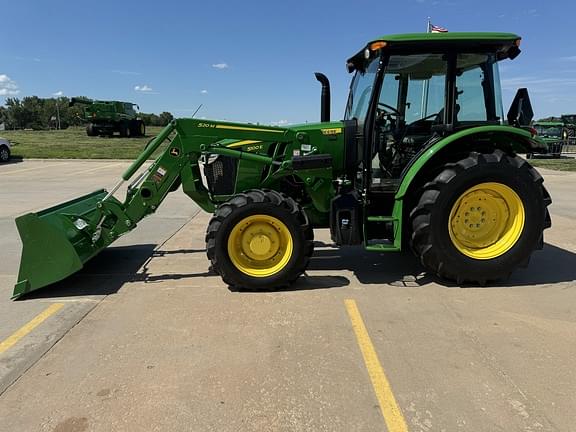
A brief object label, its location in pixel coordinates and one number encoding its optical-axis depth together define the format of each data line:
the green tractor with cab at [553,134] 23.62
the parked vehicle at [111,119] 34.31
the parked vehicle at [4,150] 20.58
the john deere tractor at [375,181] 4.63
